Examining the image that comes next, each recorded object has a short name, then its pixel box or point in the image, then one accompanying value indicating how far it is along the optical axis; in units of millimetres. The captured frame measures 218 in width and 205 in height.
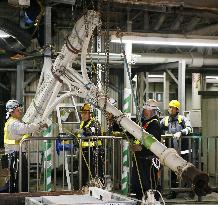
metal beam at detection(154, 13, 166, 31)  13050
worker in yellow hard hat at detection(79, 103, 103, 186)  10943
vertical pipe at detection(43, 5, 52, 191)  10586
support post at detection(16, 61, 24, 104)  14875
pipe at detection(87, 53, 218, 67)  14953
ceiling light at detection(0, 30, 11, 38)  11589
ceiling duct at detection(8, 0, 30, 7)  7734
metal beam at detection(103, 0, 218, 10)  7551
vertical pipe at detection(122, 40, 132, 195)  11336
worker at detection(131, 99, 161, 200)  10117
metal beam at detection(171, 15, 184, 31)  13051
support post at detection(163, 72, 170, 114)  19433
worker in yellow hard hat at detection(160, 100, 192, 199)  12234
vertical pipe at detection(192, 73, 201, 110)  20583
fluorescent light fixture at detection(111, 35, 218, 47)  10141
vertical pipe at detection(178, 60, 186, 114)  14758
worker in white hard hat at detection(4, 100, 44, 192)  9602
